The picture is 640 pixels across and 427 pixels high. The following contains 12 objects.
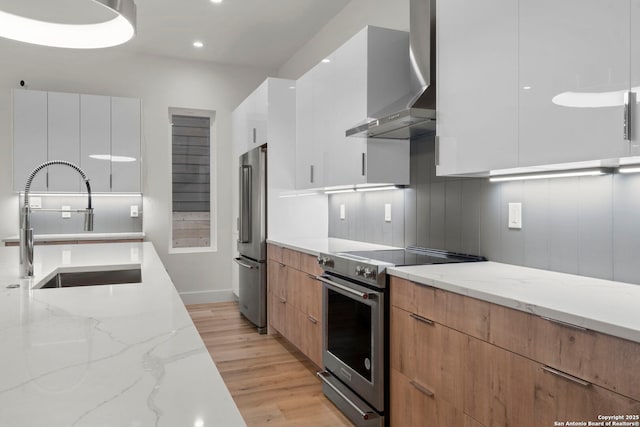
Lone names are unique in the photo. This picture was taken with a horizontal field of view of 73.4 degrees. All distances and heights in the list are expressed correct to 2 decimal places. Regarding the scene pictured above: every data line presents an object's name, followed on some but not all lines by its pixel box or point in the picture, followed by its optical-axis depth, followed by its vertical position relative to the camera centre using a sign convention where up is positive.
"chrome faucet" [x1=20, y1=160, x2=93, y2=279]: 1.86 -0.10
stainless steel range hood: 2.37 +0.76
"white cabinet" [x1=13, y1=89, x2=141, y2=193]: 4.50 +0.83
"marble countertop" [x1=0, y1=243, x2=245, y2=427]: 0.66 -0.30
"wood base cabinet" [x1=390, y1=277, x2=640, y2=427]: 1.15 -0.50
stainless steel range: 2.14 -0.61
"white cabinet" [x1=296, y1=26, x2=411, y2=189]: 2.75 +0.78
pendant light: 1.50 +0.66
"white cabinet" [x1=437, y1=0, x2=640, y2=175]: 1.36 +0.51
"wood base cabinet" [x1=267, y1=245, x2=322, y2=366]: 3.00 -0.65
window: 5.47 +0.46
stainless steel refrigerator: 4.04 -0.19
